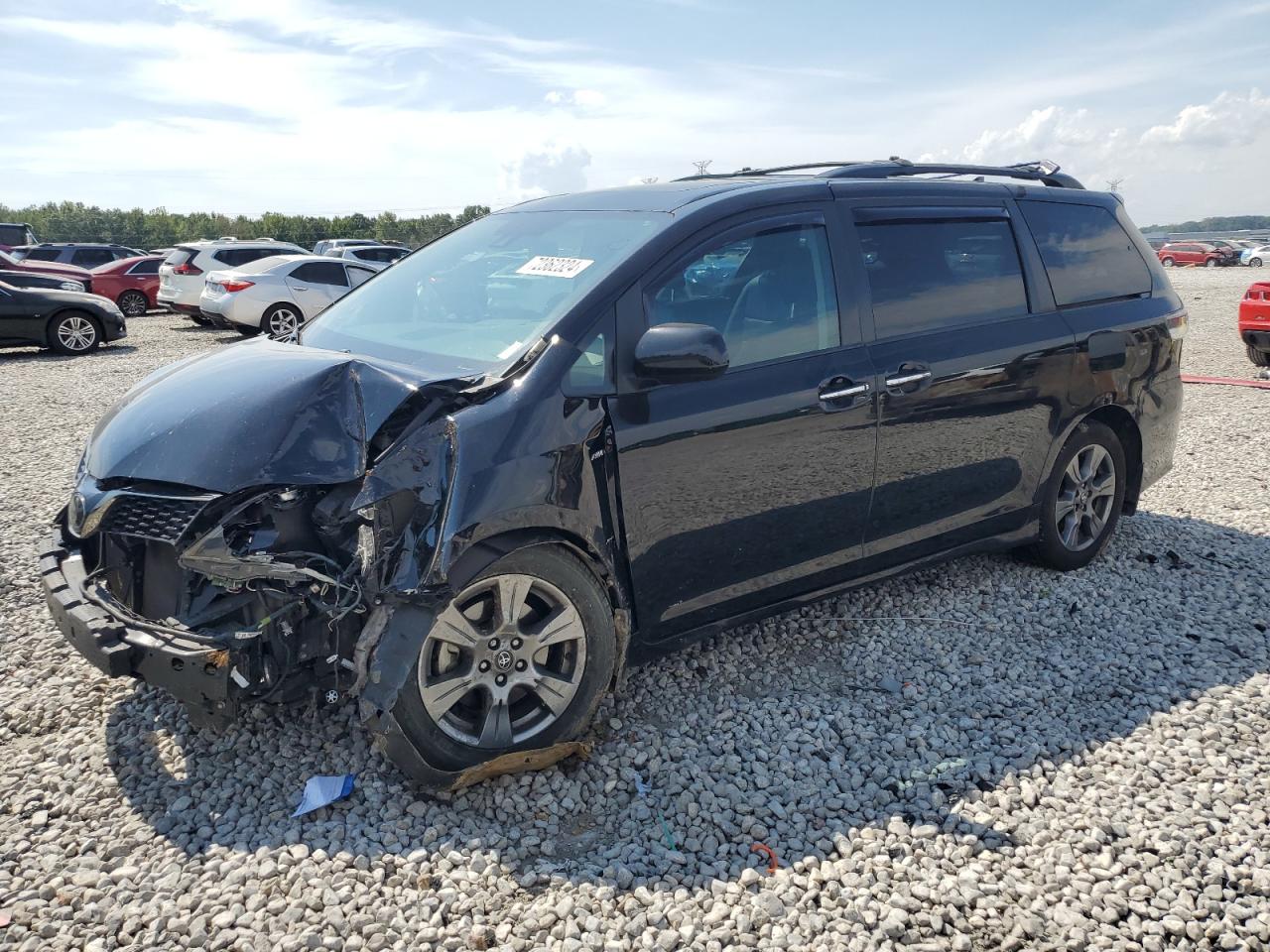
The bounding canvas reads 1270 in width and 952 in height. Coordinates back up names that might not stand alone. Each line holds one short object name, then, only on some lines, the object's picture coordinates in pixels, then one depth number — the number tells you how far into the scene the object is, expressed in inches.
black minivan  120.1
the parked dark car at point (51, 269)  789.9
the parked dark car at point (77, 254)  1000.2
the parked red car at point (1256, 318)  434.6
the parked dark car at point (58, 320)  569.0
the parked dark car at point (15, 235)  1069.1
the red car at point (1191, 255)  1868.8
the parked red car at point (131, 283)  860.6
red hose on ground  426.3
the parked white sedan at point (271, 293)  623.2
